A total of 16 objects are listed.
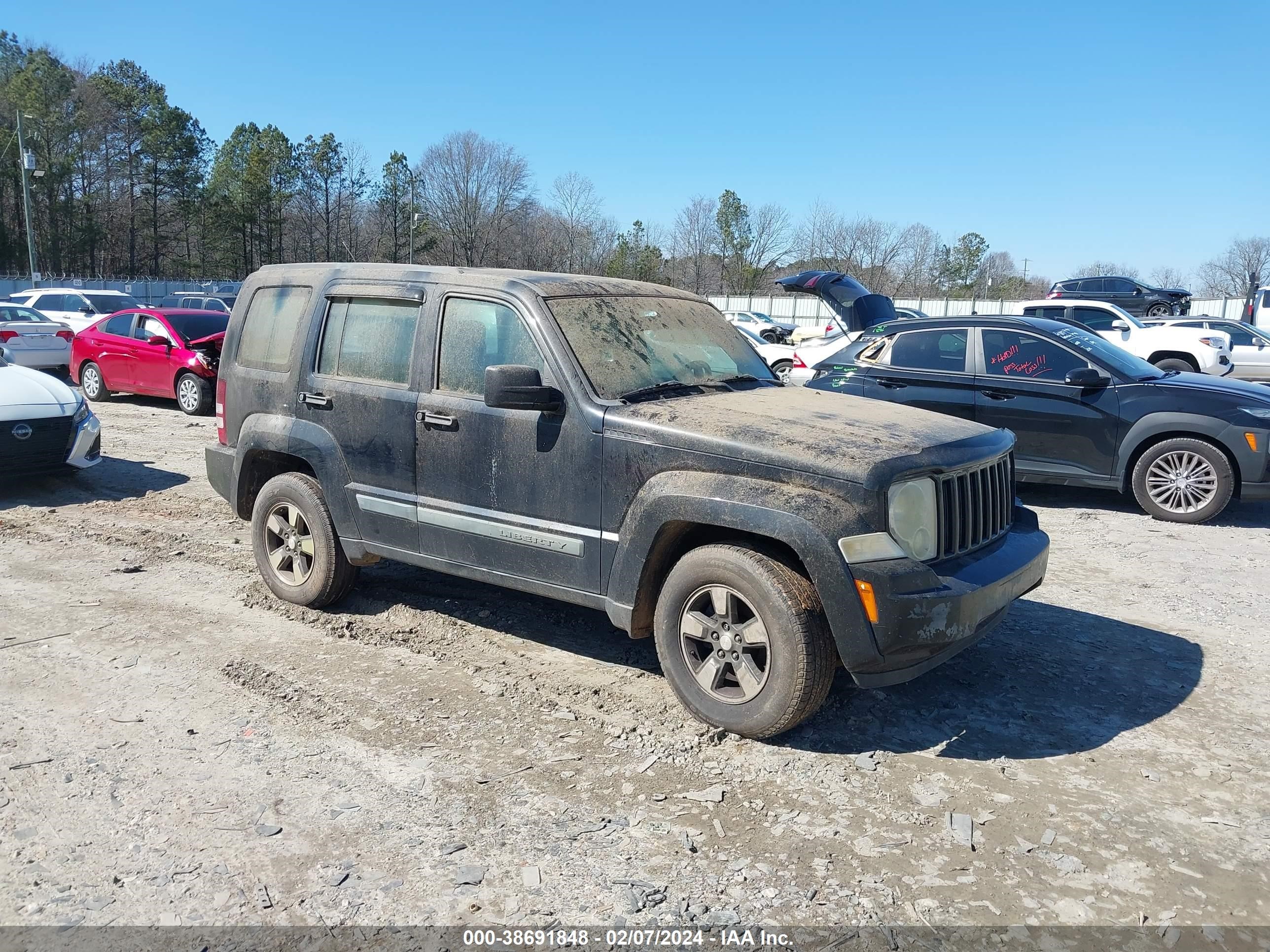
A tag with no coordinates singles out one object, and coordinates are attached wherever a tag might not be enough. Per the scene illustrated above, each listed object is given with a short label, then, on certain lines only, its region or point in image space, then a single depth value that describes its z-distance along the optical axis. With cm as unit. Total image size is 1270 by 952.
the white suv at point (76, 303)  2314
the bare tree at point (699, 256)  6462
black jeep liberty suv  383
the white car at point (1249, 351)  2080
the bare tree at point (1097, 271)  6744
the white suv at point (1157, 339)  1641
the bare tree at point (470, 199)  6569
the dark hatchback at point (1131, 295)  3256
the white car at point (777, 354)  1873
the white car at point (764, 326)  3338
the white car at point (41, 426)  823
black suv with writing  812
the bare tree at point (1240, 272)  6206
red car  1434
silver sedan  1803
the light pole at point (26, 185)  4141
